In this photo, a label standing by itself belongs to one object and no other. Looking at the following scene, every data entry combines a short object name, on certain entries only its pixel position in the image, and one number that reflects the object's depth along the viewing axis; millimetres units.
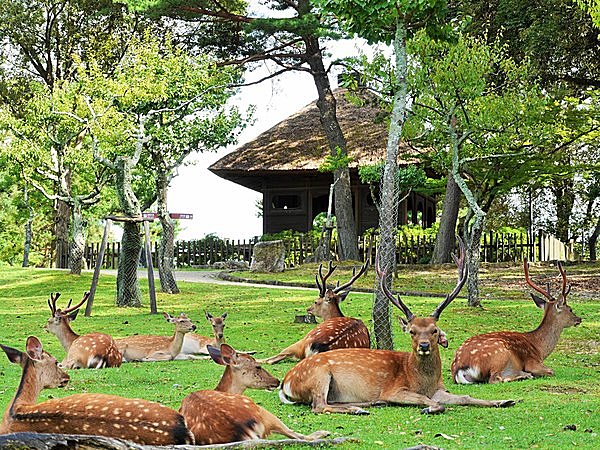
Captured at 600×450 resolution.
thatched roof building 29141
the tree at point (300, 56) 25875
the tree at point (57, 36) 30188
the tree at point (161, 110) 19859
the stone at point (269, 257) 24891
